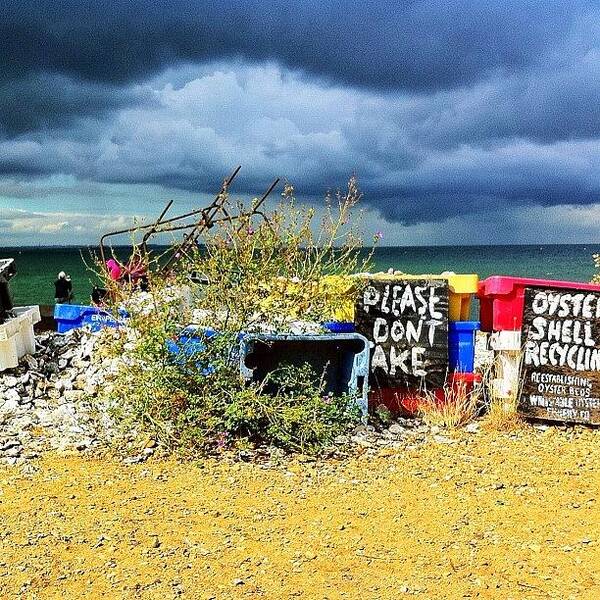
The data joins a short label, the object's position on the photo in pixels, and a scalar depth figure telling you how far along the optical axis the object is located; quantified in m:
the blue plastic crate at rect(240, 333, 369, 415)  7.98
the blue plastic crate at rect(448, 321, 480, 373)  8.68
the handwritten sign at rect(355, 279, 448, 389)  8.54
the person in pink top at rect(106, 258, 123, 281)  9.52
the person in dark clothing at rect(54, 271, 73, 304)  16.84
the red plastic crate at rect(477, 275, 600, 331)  8.48
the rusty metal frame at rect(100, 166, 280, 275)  8.27
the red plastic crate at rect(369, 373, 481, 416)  8.62
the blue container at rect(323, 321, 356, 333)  8.26
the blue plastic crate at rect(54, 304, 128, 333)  11.22
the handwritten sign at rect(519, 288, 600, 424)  8.48
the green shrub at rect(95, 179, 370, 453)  7.24
